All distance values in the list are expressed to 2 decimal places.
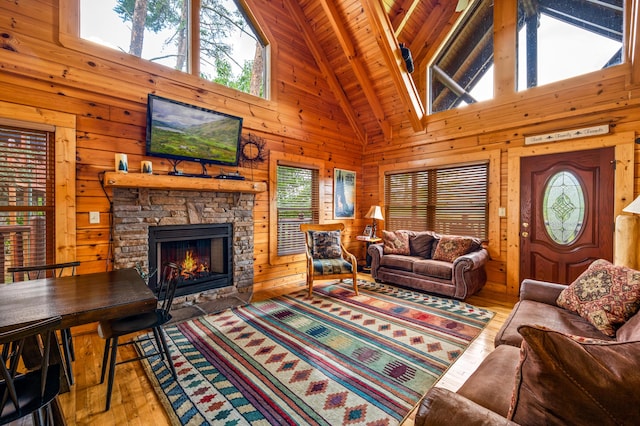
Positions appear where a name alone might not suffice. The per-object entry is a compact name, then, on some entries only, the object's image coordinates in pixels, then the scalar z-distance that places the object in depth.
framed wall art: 5.45
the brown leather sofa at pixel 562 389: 0.75
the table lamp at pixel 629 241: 3.01
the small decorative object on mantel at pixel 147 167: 3.14
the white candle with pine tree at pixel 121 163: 2.97
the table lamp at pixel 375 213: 5.14
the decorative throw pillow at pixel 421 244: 4.55
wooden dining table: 1.46
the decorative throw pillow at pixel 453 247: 4.09
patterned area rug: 1.77
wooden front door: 3.36
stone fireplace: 3.08
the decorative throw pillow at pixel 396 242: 4.66
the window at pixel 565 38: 3.40
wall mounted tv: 3.24
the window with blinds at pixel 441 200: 4.41
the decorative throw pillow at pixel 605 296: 1.80
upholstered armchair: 3.96
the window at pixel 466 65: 4.30
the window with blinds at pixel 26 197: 2.57
